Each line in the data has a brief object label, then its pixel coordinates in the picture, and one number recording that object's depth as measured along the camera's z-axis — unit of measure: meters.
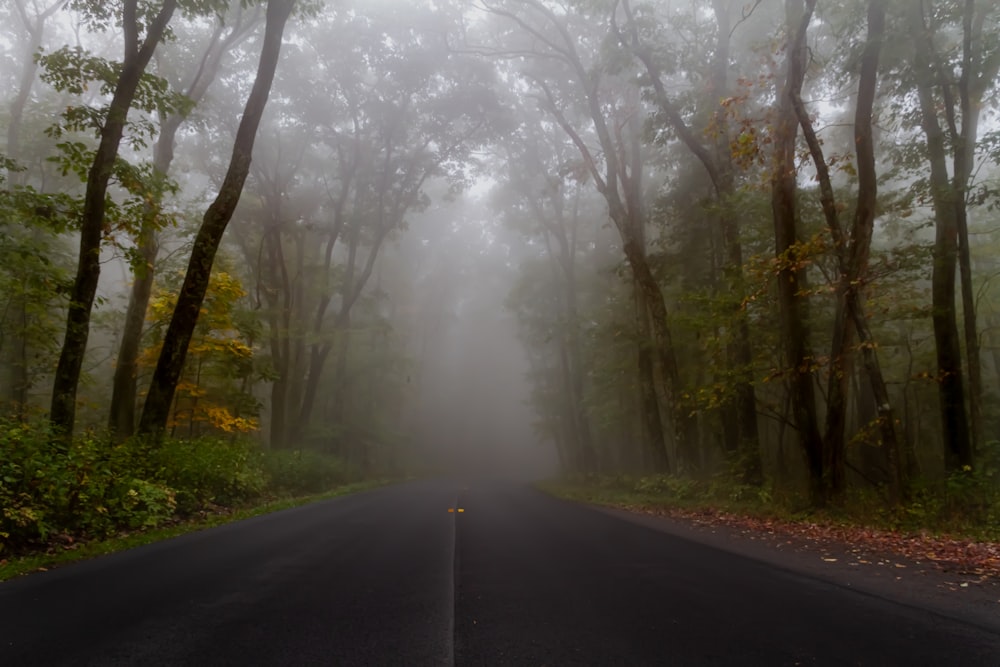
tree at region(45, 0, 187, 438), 9.12
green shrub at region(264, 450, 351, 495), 17.40
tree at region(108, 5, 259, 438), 13.87
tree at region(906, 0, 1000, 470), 10.33
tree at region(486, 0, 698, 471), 16.55
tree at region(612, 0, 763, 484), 13.51
